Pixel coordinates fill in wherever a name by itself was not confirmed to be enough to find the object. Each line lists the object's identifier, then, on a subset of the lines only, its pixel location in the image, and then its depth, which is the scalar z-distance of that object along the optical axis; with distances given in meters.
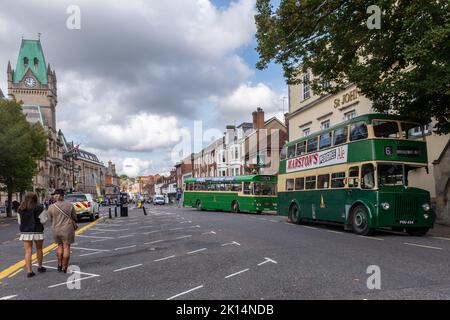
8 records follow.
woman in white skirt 8.80
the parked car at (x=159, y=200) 75.19
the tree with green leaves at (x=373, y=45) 12.49
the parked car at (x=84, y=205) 26.39
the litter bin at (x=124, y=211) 32.59
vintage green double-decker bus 14.71
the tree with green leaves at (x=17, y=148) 35.49
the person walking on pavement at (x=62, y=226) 8.79
